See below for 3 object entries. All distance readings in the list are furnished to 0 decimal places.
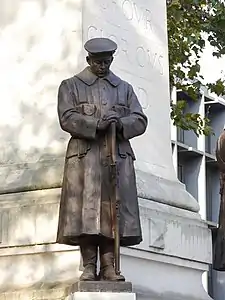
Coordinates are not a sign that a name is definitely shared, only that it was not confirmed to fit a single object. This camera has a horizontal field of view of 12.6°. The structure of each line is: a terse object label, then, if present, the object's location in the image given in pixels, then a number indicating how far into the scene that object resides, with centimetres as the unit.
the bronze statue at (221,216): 996
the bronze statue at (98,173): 814
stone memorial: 984
